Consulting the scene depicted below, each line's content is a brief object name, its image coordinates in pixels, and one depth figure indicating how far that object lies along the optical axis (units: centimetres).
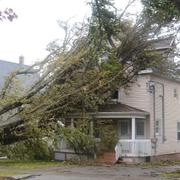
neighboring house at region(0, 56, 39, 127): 4304
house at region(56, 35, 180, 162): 2736
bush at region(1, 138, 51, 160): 2325
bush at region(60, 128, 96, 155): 2444
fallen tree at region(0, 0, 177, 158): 1986
